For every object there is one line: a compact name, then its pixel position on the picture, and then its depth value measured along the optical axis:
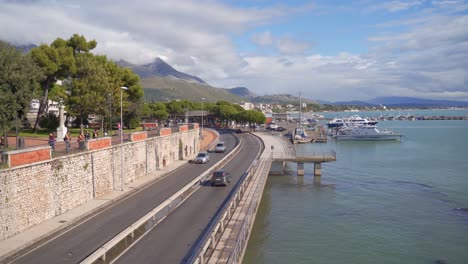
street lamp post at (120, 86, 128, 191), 31.62
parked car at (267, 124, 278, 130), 123.79
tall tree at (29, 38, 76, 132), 45.91
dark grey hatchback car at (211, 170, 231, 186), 32.78
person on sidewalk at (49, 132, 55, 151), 25.86
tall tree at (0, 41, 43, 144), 29.06
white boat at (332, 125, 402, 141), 111.75
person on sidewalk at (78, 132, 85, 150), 28.62
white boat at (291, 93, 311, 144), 98.44
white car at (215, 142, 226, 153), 59.43
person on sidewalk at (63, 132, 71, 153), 26.77
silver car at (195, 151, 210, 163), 48.23
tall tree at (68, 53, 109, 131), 47.88
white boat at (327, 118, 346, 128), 143.62
